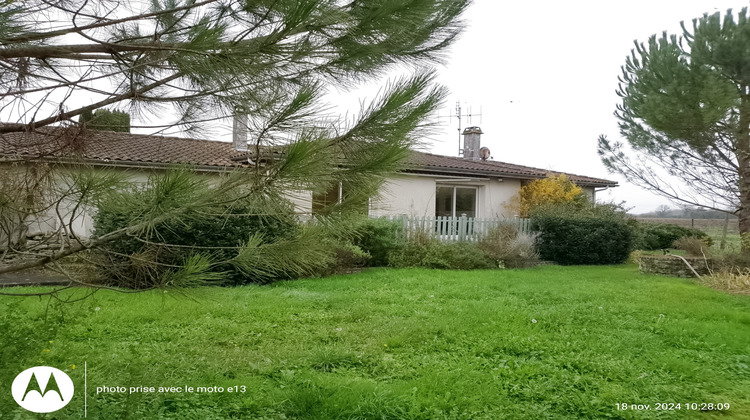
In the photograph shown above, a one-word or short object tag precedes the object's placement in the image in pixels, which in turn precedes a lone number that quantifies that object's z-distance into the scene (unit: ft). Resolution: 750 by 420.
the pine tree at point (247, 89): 7.31
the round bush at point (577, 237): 44.01
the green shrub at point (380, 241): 36.63
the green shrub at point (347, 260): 33.38
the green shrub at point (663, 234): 57.57
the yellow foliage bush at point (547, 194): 52.19
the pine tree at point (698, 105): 36.81
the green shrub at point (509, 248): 39.27
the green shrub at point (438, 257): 37.01
